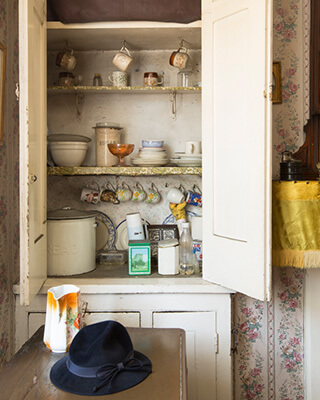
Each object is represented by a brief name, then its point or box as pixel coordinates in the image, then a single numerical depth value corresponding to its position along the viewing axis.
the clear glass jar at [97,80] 2.33
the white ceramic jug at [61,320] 1.40
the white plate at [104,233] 2.48
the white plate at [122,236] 2.46
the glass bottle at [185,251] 2.17
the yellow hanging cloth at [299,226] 1.98
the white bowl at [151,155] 2.21
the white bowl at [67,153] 2.19
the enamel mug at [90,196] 2.41
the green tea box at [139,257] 2.14
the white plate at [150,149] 2.23
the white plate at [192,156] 2.18
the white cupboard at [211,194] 1.72
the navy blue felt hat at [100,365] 1.17
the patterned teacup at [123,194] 2.42
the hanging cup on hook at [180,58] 2.25
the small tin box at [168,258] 2.14
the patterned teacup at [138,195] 2.42
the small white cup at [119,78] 2.27
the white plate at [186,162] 2.19
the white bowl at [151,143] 2.23
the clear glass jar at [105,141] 2.30
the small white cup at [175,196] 2.36
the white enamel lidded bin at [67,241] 2.11
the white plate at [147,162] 2.20
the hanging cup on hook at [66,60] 2.28
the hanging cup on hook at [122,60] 2.24
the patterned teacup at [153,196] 2.43
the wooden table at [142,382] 1.14
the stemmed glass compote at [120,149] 2.19
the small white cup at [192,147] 2.21
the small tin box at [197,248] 2.26
